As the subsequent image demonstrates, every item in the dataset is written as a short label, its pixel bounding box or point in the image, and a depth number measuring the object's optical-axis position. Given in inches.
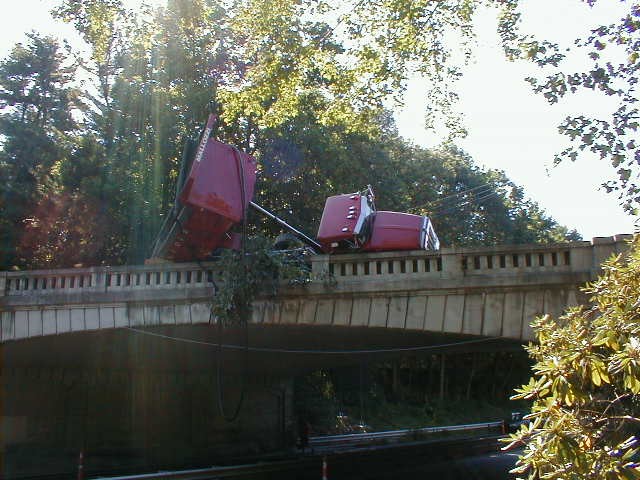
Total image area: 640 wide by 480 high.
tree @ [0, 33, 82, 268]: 1055.6
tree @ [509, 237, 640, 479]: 199.5
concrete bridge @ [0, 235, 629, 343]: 494.9
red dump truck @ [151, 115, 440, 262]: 589.6
